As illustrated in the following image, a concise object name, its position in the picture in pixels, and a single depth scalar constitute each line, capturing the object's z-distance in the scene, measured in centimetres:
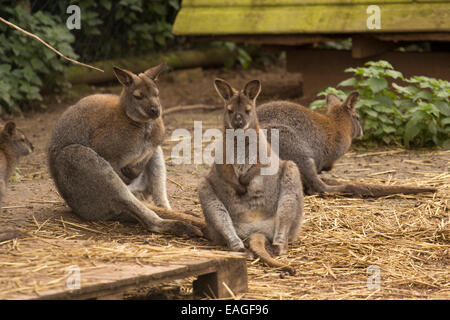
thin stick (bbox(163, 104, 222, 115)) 1030
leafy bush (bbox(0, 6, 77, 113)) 962
